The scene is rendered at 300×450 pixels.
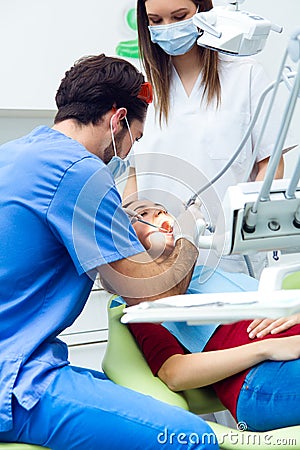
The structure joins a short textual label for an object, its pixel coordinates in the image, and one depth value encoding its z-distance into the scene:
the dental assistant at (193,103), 2.75
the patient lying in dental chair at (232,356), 2.09
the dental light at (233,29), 1.92
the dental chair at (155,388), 2.03
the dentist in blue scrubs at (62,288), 2.01
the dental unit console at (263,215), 1.71
